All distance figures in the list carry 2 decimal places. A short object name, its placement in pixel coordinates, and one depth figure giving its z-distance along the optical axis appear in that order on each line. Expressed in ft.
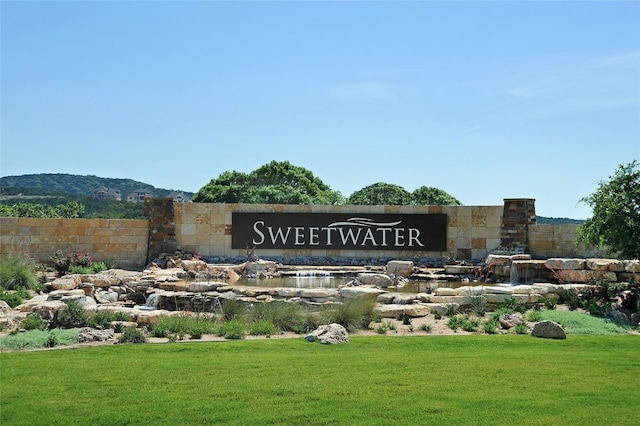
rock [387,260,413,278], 59.52
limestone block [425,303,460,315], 39.70
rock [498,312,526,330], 35.17
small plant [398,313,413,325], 36.87
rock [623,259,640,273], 46.26
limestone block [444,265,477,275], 61.34
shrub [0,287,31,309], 41.98
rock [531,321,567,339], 32.12
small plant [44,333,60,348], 29.58
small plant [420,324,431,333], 34.65
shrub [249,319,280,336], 32.99
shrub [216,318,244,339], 31.73
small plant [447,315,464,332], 35.24
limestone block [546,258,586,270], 48.67
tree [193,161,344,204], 143.95
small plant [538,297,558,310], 41.50
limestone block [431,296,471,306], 41.96
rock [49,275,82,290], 48.20
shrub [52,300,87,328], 35.01
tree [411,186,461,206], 155.12
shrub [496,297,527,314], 40.19
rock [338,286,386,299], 42.50
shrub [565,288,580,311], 41.65
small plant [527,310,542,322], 36.76
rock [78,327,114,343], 30.60
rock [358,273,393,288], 52.85
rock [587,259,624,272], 47.01
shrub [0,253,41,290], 48.52
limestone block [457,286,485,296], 43.37
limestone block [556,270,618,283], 47.06
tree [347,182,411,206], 160.97
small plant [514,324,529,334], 33.73
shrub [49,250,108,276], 58.23
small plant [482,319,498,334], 34.30
